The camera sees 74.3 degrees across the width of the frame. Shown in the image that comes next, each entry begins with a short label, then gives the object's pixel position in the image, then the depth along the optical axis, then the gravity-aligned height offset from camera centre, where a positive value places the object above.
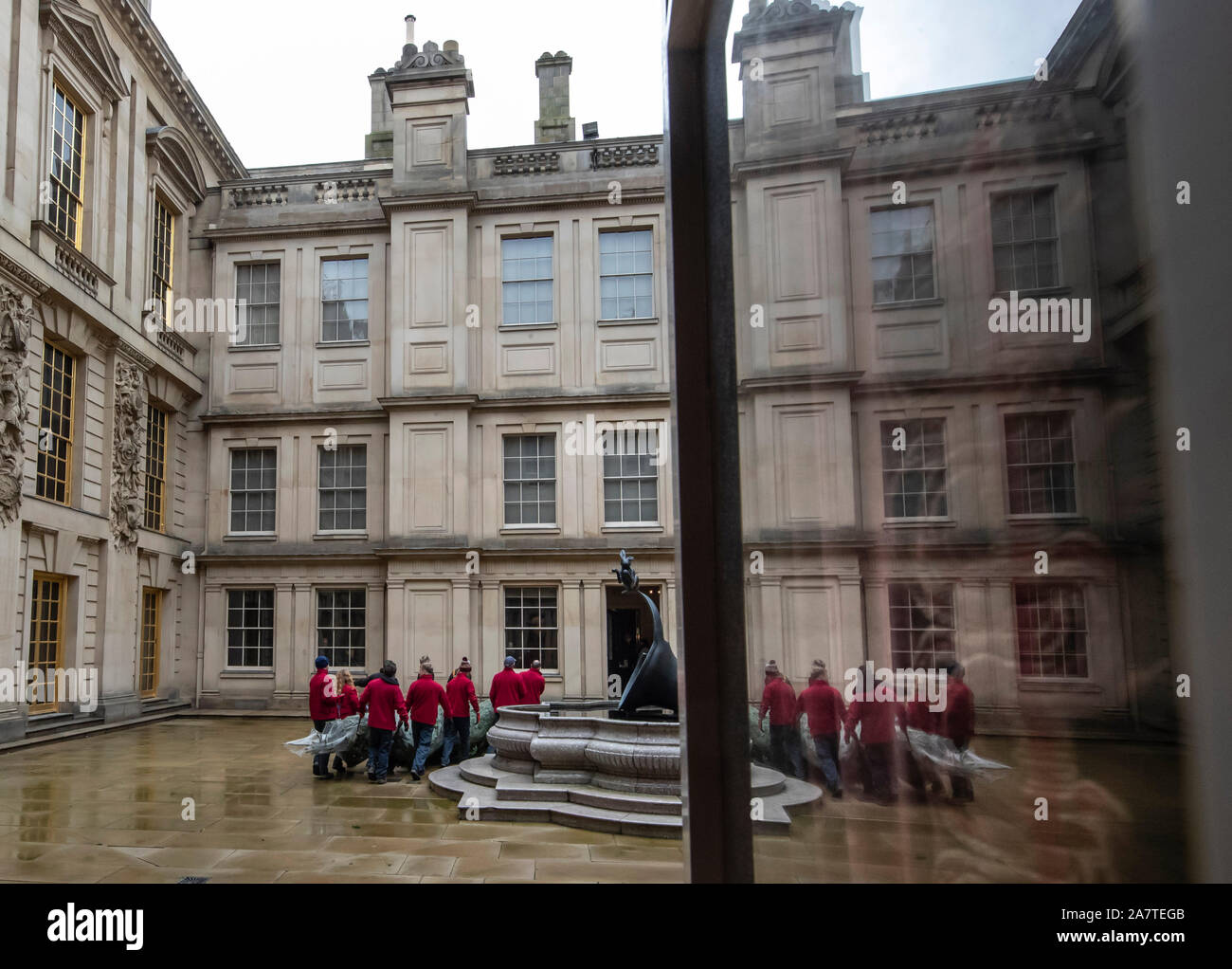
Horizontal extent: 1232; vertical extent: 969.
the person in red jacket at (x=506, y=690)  12.56 -1.84
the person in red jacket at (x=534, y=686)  13.06 -1.84
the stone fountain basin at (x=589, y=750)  8.61 -2.02
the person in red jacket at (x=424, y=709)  10.98 -1.85
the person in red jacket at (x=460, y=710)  11.55 -1.98
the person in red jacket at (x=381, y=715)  10.65 -1.85
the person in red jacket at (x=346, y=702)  11.26 -1.76
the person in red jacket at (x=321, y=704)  11.16 -1.78
